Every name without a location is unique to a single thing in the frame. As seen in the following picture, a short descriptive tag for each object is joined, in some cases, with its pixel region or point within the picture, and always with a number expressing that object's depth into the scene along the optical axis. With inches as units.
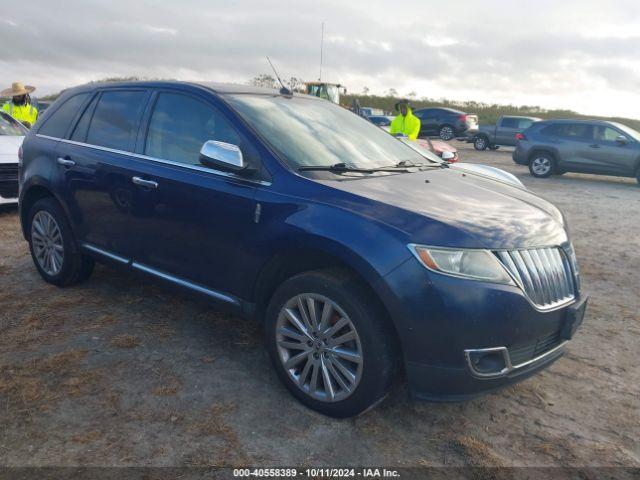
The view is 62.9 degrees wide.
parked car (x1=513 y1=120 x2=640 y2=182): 535.5
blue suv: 97.7
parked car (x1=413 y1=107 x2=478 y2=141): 995.3
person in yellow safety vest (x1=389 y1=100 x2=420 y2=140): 391.7
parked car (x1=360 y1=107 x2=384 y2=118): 1138.7
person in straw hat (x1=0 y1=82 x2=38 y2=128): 428.8
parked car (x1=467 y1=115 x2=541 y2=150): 868.6
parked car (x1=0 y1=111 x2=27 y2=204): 286.2
